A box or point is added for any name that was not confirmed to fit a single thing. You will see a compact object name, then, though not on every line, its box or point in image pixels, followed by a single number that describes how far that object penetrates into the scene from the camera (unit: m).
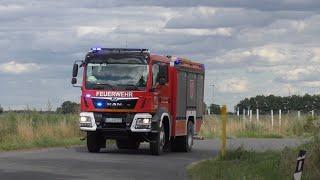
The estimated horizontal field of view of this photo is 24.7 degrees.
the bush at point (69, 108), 35.31
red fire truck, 22.31
